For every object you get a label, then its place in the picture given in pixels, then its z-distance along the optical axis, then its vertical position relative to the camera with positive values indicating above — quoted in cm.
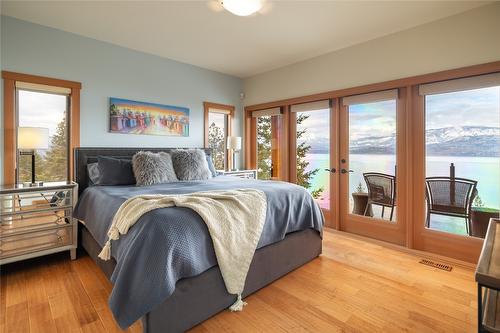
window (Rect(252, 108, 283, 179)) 456 +46
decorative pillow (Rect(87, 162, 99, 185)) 298 -8
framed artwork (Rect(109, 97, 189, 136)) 347 +72
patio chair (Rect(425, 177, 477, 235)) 271 -35
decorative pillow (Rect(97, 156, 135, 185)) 288 -5
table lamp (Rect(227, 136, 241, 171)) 445 +41
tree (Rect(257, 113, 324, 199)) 415 +21
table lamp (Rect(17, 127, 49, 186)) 251 +29
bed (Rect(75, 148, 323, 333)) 140 -62
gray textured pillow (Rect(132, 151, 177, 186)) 286 -3
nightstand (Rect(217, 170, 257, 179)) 434 -13
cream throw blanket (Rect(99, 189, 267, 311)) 169 -40
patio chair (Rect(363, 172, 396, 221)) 325 -32
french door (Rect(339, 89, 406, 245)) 313 +1
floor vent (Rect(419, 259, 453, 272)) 254 -103
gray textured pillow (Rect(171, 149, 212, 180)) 327 +2
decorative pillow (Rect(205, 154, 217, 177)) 375 -1
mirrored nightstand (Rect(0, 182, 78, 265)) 233 -57
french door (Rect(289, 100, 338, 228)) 376 +23
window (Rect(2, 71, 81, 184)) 274 +57
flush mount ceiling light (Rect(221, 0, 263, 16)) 235 +152
